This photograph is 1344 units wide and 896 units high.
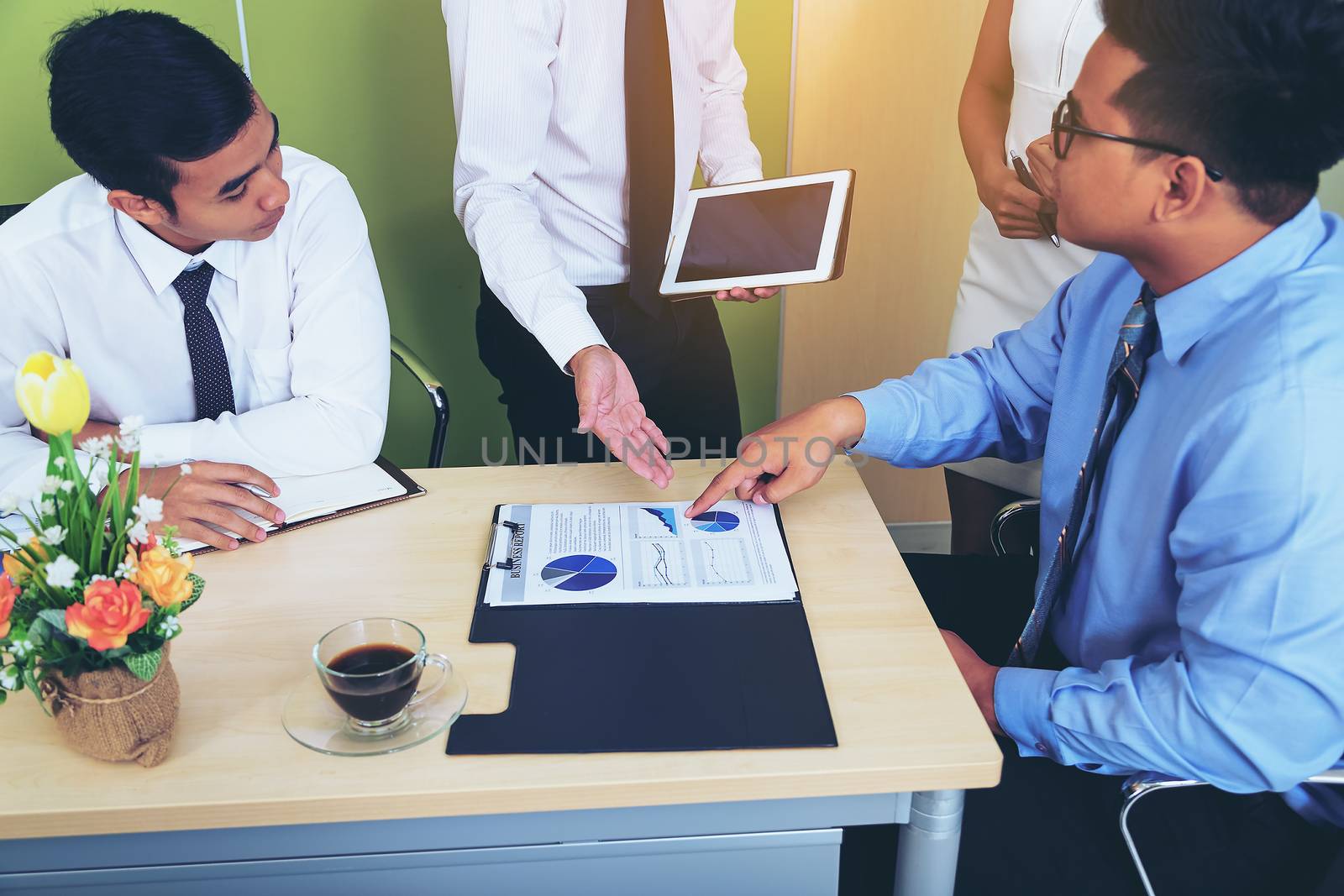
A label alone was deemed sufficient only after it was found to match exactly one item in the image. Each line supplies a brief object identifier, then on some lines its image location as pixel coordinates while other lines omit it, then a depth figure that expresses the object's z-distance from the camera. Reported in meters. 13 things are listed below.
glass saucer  0.97
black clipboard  0.97
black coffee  0.95
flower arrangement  0.85
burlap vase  0.91
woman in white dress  1.76
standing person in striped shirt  1.59
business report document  1.19
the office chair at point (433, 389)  1.90
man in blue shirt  0.97
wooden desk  0.92
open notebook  1.38
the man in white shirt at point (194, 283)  1.42
